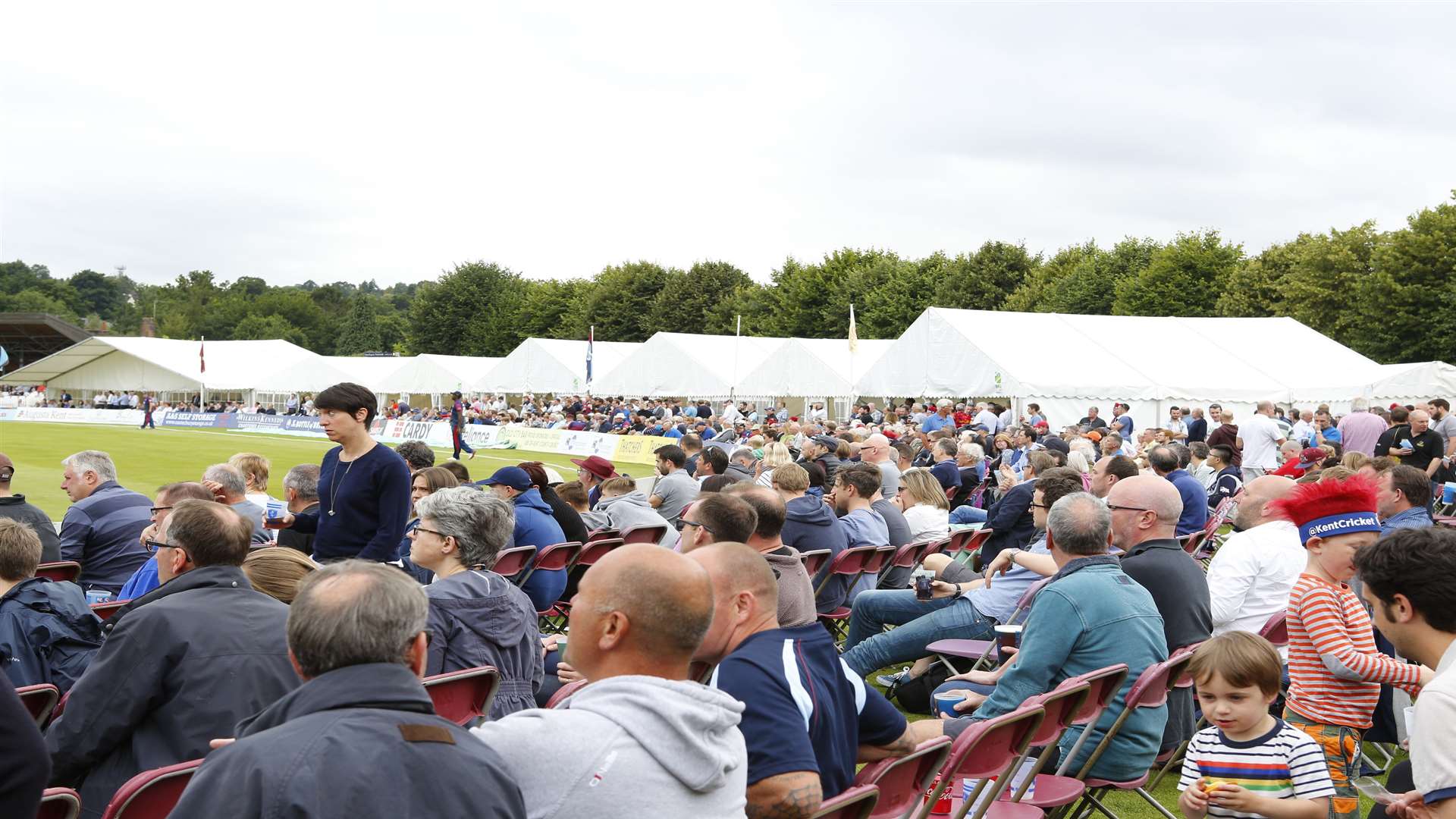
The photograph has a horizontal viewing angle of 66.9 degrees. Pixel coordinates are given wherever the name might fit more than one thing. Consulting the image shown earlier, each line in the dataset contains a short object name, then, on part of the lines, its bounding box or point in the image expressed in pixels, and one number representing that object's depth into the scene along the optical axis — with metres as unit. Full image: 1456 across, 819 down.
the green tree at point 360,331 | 123.38
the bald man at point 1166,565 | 5.21
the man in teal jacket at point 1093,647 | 4.36
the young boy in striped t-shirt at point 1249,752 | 3.42
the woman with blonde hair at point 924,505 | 8.90
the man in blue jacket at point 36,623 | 4.21
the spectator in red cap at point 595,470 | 10.37
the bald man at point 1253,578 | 5.79
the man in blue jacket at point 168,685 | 3.17
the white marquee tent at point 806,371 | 38.12
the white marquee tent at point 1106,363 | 27.80
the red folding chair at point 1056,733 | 3.75
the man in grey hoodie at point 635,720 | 2.11
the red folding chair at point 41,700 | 3.45
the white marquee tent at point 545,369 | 49.91
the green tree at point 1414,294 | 45.12
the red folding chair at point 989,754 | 3.30
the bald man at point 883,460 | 11.34
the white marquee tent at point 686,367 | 40.81
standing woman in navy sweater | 6.04
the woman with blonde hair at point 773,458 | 11.05
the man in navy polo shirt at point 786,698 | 2.79
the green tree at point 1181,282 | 56.00
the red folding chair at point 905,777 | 2.96
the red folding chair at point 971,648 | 5.79
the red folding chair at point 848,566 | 7.45
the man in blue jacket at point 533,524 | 7.32
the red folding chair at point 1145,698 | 4.14
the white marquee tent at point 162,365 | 63.72
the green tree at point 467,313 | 92.44
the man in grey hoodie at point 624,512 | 8.86
